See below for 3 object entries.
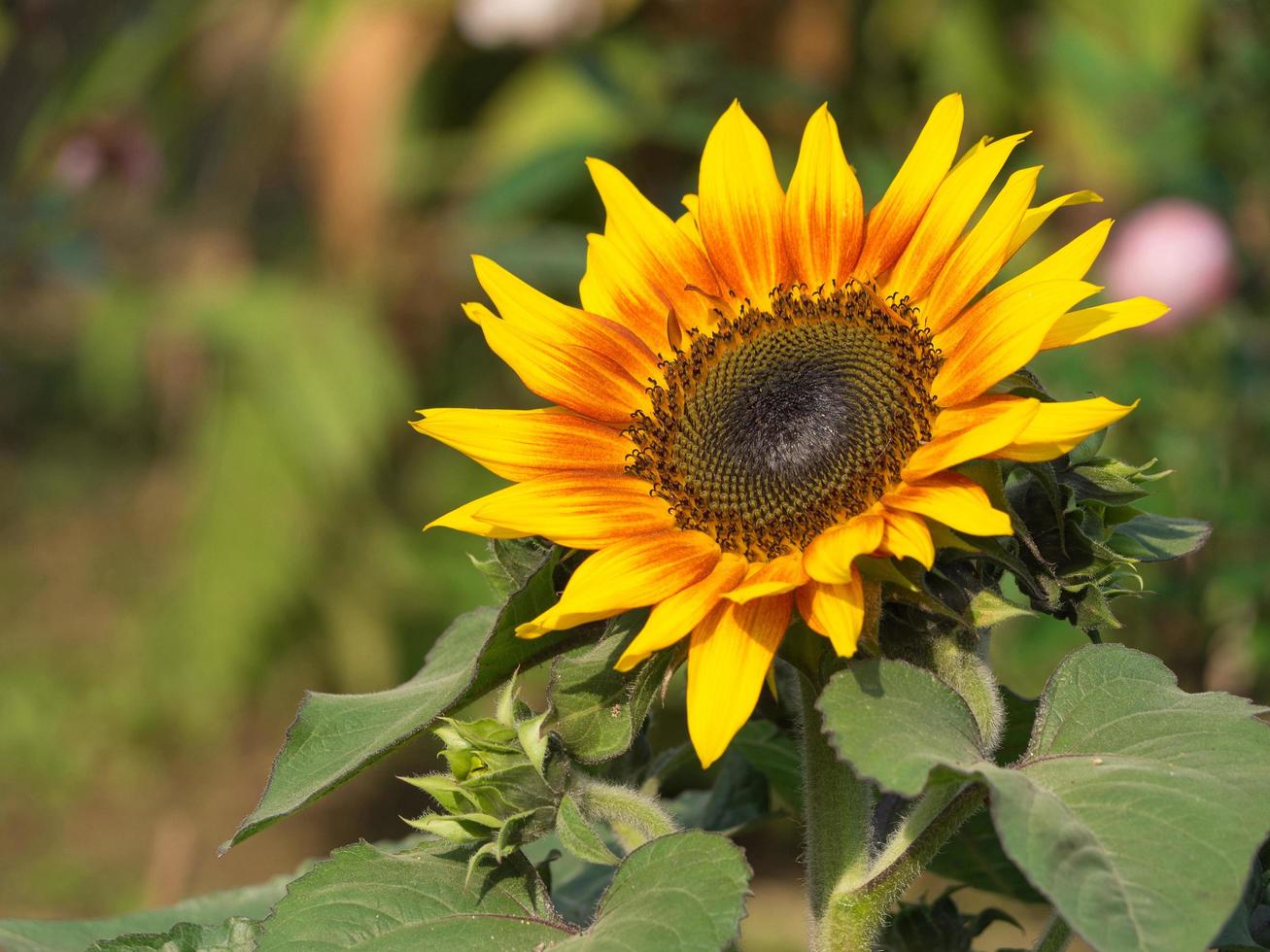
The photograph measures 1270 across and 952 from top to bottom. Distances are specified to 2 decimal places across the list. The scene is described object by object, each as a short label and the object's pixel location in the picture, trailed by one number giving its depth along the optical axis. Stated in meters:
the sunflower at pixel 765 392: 1.40
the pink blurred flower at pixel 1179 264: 4.24
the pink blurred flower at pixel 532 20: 4.95
